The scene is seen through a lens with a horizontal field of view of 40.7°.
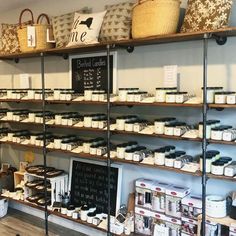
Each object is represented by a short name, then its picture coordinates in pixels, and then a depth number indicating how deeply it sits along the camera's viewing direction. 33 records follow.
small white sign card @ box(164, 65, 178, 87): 2.52
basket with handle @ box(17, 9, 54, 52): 3.16
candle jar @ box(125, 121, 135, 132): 2.59
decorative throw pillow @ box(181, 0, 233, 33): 2.10
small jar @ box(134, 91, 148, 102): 2.52
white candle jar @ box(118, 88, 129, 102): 2.60
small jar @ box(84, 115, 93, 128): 2.85
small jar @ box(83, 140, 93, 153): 2.90
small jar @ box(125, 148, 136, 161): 2.60
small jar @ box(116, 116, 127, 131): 2.64
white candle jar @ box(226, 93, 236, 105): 2.08
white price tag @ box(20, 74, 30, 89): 3.66
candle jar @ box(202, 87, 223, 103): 2.18
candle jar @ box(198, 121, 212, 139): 2.20
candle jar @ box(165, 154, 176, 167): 2.39
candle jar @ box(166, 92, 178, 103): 2.33
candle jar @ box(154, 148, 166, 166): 2.43
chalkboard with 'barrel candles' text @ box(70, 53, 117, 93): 2.94
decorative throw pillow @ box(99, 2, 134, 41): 2.58
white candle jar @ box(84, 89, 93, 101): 2.82
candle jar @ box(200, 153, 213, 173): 2.22
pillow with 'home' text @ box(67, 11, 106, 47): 2.71
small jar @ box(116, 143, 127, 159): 2.66
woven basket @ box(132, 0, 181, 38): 2.26
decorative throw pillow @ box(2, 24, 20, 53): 3.46
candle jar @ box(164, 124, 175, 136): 2.37
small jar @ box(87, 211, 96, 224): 2.90
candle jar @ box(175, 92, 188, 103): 2.31
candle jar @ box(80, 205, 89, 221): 2.94
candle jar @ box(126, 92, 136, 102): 2.55
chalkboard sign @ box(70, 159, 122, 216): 2.94
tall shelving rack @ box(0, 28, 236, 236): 2.13
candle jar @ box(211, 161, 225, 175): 2.17
